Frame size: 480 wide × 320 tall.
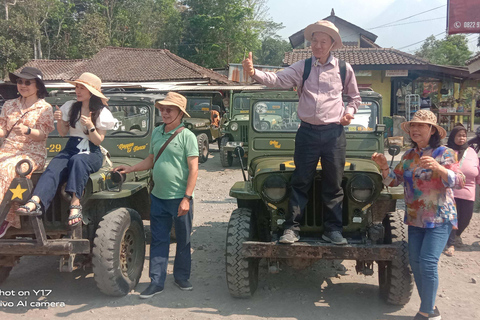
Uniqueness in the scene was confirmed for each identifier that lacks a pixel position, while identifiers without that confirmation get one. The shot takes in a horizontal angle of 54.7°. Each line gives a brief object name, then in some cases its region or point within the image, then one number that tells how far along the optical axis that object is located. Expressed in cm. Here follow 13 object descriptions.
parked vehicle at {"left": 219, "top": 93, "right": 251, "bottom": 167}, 1215
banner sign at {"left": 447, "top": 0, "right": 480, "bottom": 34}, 1079
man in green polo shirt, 416
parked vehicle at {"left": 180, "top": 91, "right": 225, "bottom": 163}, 1404
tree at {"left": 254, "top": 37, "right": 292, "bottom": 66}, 6384
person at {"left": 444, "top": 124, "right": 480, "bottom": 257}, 527
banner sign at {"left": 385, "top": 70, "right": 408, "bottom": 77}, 1869
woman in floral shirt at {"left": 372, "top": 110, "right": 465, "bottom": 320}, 348
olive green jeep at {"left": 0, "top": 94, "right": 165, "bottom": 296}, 374
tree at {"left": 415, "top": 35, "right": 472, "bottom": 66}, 3904
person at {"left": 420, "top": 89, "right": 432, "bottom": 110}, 2007
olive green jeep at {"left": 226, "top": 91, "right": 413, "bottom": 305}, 371
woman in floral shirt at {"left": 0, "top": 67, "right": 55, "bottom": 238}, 416
